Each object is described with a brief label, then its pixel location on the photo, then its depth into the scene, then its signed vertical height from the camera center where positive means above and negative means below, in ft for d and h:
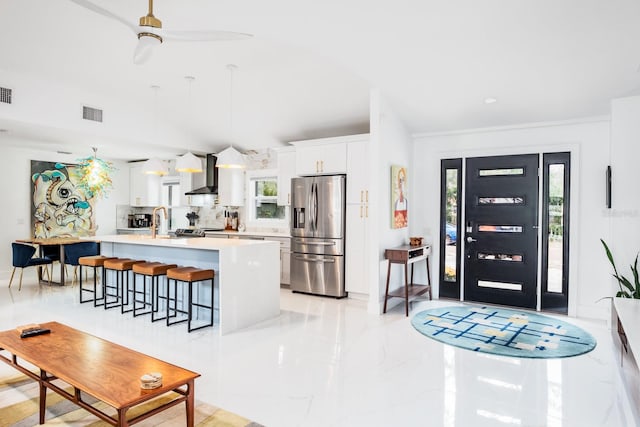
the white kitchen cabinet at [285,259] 21.36 -2.44
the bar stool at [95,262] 17.07 -2.14
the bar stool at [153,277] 14.64 -2.51
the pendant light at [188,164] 16.35 +2.04
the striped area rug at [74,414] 7.77 -4.07
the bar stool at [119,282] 15.98 -3.01
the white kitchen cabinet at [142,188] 29.35 +1.92
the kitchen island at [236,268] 13.50 -1.97
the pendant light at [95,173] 21.58 +2.18
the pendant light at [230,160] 15.25 +2.08
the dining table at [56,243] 21.24 -1.60
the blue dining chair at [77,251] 21.27 -2.06
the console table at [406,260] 15.92 -1.87
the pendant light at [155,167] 17.31 +2.00
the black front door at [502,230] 17.28 -0.68
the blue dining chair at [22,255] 20.31 -2.16
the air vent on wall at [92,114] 18.99 +4.80
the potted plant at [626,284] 12.28 -2.20
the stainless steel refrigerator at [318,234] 19.06 -1.00
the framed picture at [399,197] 17.35 +0.76
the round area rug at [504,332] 12.08 -4.06
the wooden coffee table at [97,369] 6.24 -2.78
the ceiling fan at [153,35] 9.12 +4.27
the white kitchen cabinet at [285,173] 21.85 +2.24
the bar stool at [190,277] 13.48 -2.19
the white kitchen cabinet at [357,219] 18.62 -0.24
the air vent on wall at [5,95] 16.31 +4.84
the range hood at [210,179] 25.46 +2.22
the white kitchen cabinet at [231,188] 24.70 +1.58
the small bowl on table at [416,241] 17.97 -1.21
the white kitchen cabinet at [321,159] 19.22 +2.74
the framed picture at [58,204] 25.30 +0.59
